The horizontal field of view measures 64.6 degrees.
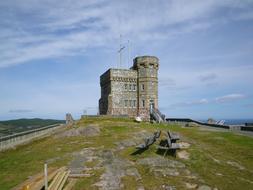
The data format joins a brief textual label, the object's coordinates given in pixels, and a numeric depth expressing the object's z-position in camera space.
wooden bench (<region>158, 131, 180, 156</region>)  14.87
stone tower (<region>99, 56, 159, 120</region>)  42.62
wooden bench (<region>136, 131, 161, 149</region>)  15.68
